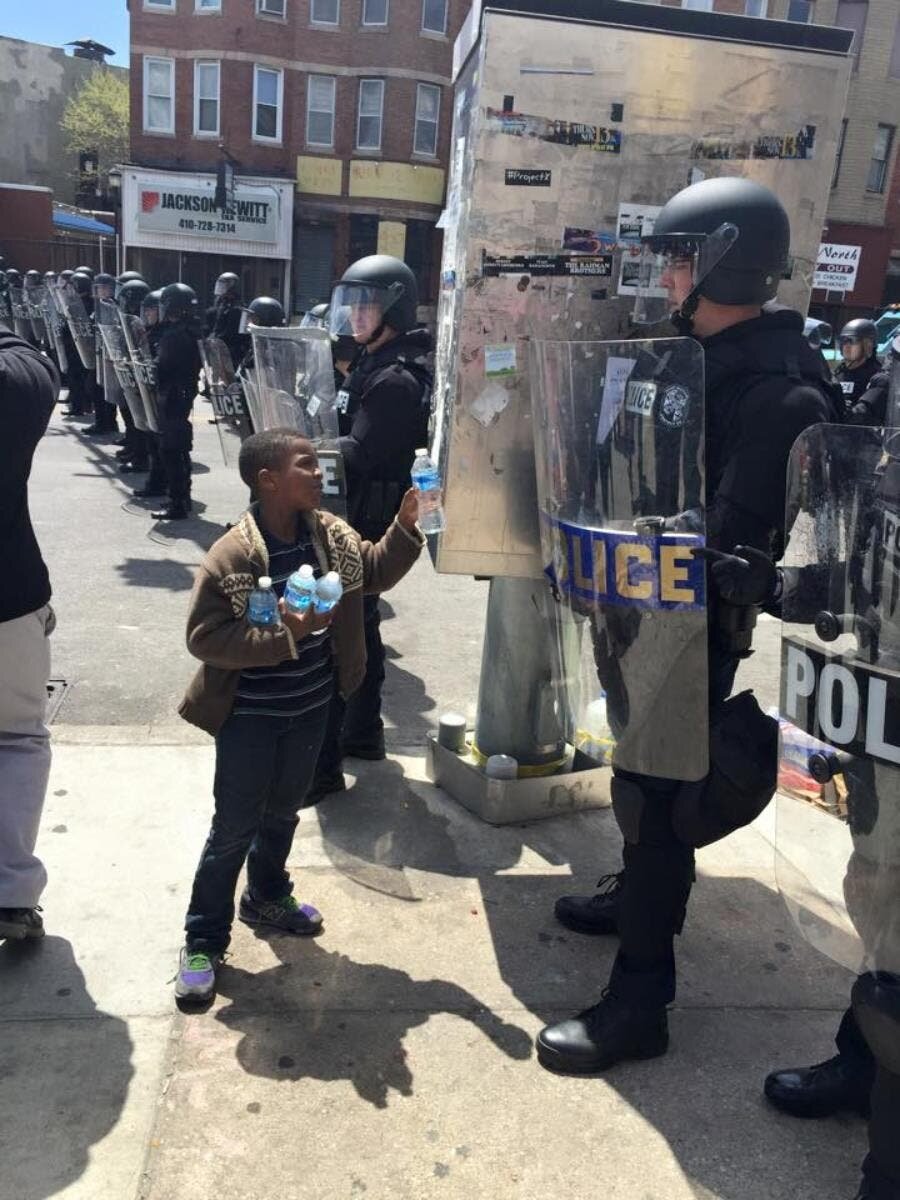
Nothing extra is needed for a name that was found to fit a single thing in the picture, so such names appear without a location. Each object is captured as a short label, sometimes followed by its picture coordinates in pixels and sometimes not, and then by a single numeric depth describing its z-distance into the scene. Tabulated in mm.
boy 2545
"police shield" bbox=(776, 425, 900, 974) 1734
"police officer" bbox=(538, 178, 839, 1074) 2320
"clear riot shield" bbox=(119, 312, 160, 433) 8844
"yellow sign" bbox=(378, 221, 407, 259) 27688
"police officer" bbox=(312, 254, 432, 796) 3863
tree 36406
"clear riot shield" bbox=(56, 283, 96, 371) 12266
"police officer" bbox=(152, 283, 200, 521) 8344
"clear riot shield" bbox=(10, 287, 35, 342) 15320
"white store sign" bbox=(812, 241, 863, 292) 24266
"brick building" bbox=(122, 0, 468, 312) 26938
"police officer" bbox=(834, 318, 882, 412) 9258
